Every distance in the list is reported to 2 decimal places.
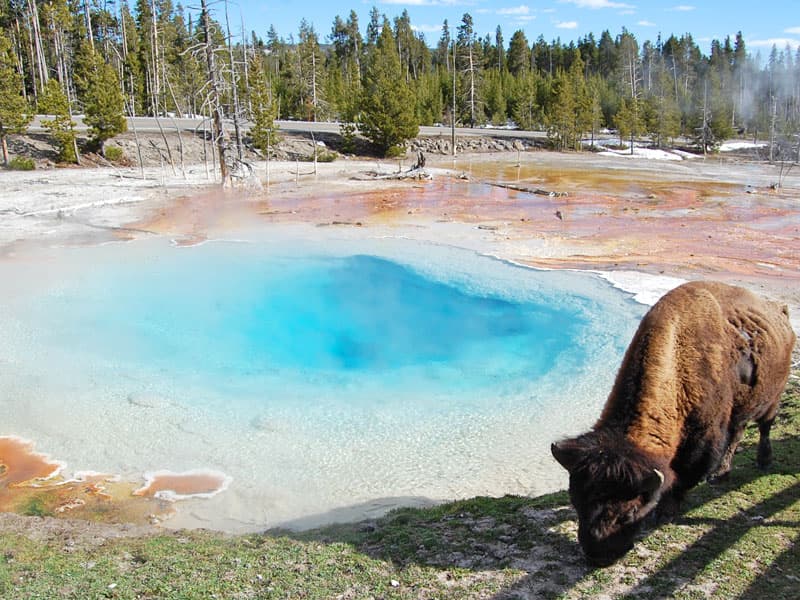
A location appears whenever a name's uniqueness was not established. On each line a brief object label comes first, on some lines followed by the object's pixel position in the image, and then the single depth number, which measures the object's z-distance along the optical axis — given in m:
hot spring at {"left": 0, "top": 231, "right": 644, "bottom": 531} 8.85
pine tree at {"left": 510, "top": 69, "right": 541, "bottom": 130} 75.31
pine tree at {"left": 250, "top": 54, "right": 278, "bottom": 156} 44.16
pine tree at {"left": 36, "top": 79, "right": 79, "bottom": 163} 35.88
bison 4.46
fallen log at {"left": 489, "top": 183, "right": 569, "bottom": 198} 33.69
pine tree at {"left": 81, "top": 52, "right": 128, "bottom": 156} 37.66
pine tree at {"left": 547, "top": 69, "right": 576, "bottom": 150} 61.62
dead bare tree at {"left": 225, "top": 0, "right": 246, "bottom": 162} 34.12
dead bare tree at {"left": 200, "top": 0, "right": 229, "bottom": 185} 31.30
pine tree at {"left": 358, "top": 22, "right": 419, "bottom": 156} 50.97
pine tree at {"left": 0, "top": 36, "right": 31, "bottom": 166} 33.69
